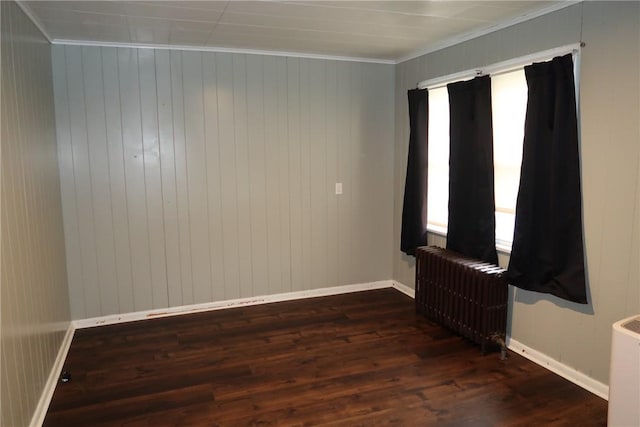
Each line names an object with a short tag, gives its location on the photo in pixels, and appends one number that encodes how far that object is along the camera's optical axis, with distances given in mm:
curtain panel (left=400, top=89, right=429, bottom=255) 4312
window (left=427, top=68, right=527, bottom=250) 3336
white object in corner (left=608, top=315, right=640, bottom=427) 2143
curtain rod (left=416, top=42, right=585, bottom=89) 2854
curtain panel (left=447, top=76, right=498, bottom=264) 3514
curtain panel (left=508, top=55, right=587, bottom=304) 2820
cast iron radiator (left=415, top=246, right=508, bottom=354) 3307
